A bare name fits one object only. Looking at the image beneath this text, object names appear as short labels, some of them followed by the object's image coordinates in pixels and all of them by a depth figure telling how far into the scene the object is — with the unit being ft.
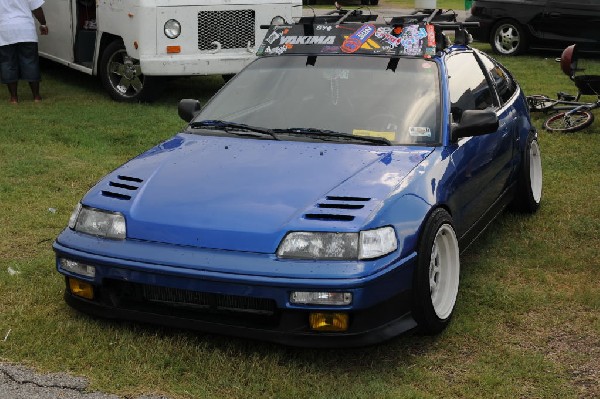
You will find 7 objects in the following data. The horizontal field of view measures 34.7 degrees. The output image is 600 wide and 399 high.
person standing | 35.83
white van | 35.50
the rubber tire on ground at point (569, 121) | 32.35
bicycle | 32.58
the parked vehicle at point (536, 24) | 51.16
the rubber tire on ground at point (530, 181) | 22.08
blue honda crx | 13.91
